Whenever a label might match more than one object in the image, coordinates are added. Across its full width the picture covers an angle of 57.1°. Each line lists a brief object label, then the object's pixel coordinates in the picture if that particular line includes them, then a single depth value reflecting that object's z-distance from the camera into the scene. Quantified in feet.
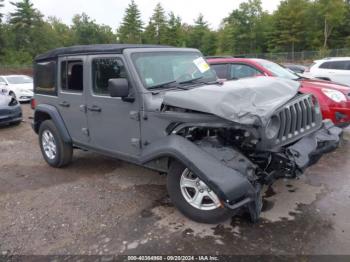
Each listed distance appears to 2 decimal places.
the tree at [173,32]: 205.26
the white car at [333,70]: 38.29
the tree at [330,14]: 159.33
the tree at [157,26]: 209.36
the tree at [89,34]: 197.88
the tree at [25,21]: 170.30
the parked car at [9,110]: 28.89
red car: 19.03
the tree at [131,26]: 207.72
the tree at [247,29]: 184.14
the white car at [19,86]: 45.27
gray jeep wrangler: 10.05
